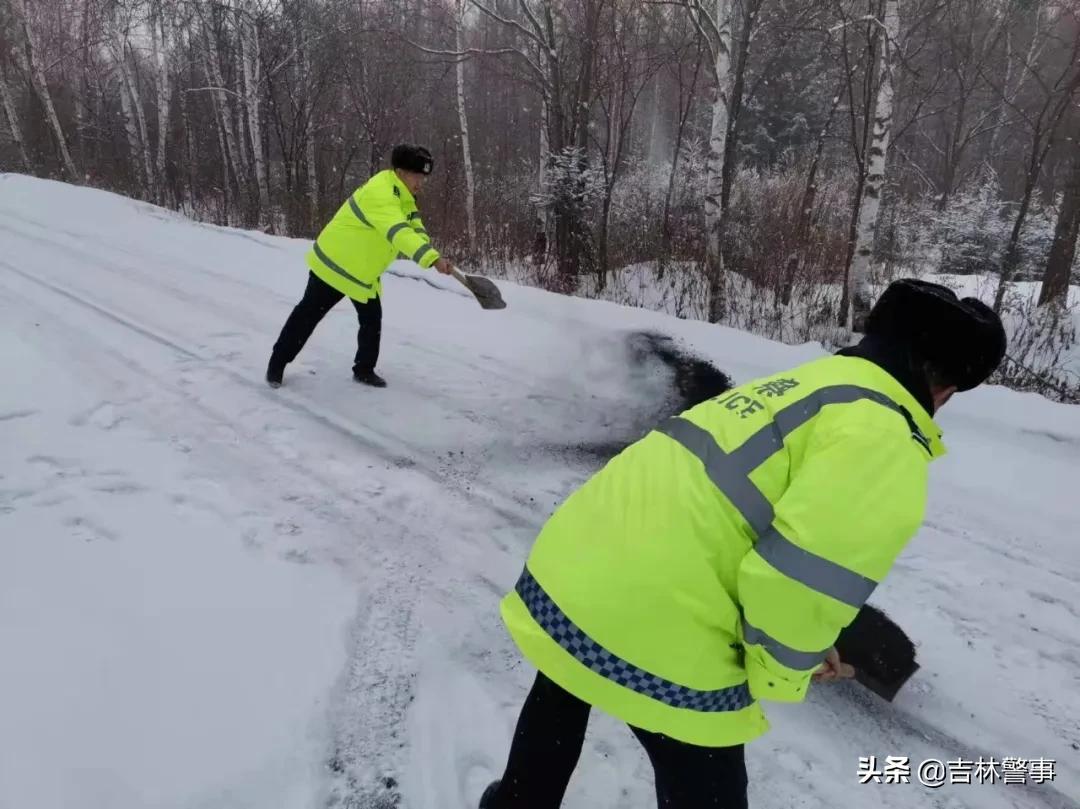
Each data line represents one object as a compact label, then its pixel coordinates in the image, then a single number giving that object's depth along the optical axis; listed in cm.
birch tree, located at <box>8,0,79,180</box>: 1666
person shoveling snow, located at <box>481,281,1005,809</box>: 111
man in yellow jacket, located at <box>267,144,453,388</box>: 418
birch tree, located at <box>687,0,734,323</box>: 747
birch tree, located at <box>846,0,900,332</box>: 689
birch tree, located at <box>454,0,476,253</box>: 1133
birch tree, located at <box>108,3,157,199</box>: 1620
